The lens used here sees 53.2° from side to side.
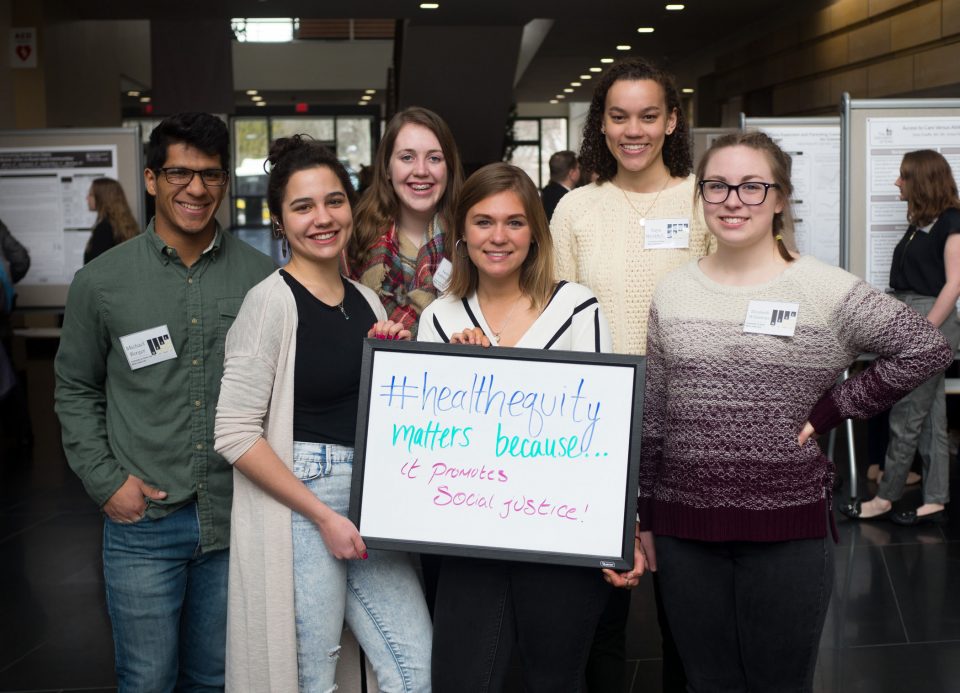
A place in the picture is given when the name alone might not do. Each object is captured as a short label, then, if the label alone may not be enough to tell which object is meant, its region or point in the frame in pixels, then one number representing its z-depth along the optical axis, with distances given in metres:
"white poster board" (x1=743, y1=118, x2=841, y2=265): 5.46
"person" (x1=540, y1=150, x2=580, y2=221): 8.92
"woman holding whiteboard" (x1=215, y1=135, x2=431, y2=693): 1.90
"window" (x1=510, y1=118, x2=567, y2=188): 25.88
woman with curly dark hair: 2.34
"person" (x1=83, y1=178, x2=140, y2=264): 5.68
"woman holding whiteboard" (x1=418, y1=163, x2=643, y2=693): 1.88
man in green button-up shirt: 2.06
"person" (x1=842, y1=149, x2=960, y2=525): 4.62
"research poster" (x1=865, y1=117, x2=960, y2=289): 4.80
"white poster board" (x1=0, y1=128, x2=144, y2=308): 5.74
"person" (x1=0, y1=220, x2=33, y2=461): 5.74
